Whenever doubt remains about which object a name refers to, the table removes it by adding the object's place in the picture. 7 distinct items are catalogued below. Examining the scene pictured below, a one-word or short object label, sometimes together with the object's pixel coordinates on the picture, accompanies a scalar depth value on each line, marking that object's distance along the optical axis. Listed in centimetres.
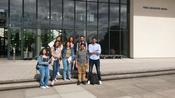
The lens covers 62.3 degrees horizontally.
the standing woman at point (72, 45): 585
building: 1096
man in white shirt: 574
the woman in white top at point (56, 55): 558
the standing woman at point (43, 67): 536
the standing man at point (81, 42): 570
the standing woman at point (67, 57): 577
